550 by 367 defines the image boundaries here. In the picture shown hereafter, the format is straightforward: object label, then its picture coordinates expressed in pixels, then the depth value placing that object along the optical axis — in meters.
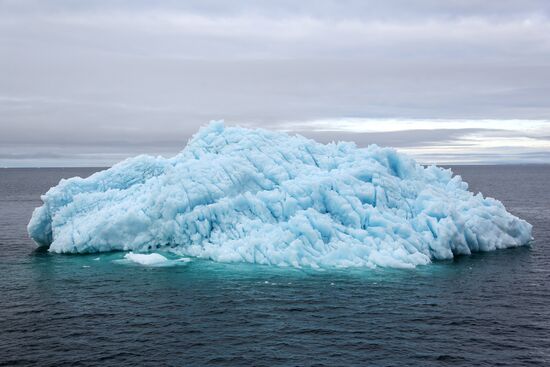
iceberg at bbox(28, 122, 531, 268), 32.75
